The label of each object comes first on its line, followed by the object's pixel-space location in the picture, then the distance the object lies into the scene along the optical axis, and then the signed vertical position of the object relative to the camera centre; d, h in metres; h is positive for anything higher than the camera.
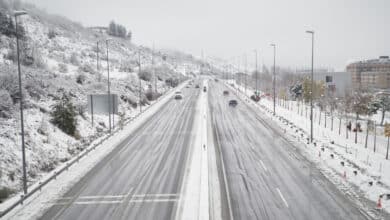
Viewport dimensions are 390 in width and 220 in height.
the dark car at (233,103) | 57.33 -2.32
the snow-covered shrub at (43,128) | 25.55 -3.01
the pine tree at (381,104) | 56.47 -2.61
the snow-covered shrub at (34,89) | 32.28 +0.24
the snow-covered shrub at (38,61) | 49.44 +4.84
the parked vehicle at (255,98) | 66.76 -1.68
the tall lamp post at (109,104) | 32.72 -1.35
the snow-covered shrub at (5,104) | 25.28 -1.02
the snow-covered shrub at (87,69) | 59.83 +4.17
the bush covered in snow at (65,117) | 28.53 -2.32
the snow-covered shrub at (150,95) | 63.38 -0.88
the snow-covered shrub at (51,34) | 94.76 +17.07
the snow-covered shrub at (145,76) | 82.38 +3.85
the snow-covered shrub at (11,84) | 29.06 +0.69
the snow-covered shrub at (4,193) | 16.65 -5.37
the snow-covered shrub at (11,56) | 45.61 +5.15
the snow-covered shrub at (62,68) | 54.26 +3.99
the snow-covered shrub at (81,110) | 34.95 -2.09
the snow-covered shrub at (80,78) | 48.99 +1.96
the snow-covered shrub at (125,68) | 81.36 +6.06
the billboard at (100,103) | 34.34 -1.32
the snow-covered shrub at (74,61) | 68.38 +6.74
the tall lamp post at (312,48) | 28.85 +3.79
